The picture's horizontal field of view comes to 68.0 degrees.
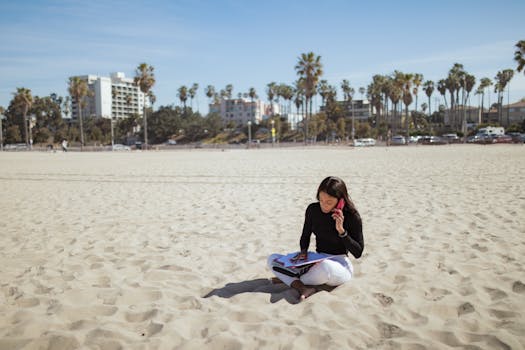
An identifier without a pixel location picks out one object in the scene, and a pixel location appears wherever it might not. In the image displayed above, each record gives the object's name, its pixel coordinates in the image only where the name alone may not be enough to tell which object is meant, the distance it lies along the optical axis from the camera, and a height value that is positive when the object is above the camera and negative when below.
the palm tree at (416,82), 69.00 +10.62
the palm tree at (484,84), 92.94 +13.65
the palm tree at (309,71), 66.38 +12.35
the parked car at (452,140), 55.56 +0.11
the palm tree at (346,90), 111.06 +14.80
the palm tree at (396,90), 68.62 +9.73
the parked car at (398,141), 60.72 -0.02
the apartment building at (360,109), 120.72 +10.55
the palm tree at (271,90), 118.25 +16.11
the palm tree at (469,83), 83.31 +12.43
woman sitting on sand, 3.60 -0.95
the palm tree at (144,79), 69.94 +11.79
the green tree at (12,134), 98.00 +2.94
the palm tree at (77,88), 72.19 +10.65
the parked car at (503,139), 47.91 +0.13
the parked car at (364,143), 58.09 -0.17
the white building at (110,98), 159.25 +20.32
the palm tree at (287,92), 114.00 +14.89
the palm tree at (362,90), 120.39 +16.03
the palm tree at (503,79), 91.31 +14.36
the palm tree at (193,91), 129.71 +17.67
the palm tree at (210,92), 144.18 +19.21
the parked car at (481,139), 49.13 +0.17
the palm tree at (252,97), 132.00 +15.91
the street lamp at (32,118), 100.84 +7.66
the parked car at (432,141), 55.88 +0.01
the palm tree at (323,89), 105.12 +14.39
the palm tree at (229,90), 149.62 +20.51
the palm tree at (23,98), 76.44 +9.44
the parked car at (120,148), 66.08 -0.54
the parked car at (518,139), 47.51 +0.11
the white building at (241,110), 139.61 +12.36
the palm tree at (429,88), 92.06 +12.57
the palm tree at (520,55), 45.75 +10.04
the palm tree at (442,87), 86.38 +11.97
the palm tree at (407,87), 67.56 +9.47
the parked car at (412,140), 65.19 +0.21
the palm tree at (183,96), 123.69 +15.26
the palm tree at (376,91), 89.88 +11.96
